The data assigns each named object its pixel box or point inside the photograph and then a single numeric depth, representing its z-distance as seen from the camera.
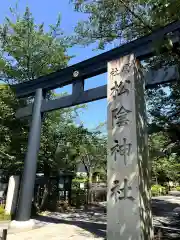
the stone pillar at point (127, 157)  5.17
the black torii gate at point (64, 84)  7.12
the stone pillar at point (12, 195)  9.38
